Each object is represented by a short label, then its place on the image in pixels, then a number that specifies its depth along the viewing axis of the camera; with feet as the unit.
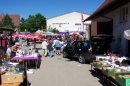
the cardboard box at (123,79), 11.63
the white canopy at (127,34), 16.88
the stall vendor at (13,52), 26.27
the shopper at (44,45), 39.08
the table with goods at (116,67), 12.80
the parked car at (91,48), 27.34
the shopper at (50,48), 37.85
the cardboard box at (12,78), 13.03
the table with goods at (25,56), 24.10
